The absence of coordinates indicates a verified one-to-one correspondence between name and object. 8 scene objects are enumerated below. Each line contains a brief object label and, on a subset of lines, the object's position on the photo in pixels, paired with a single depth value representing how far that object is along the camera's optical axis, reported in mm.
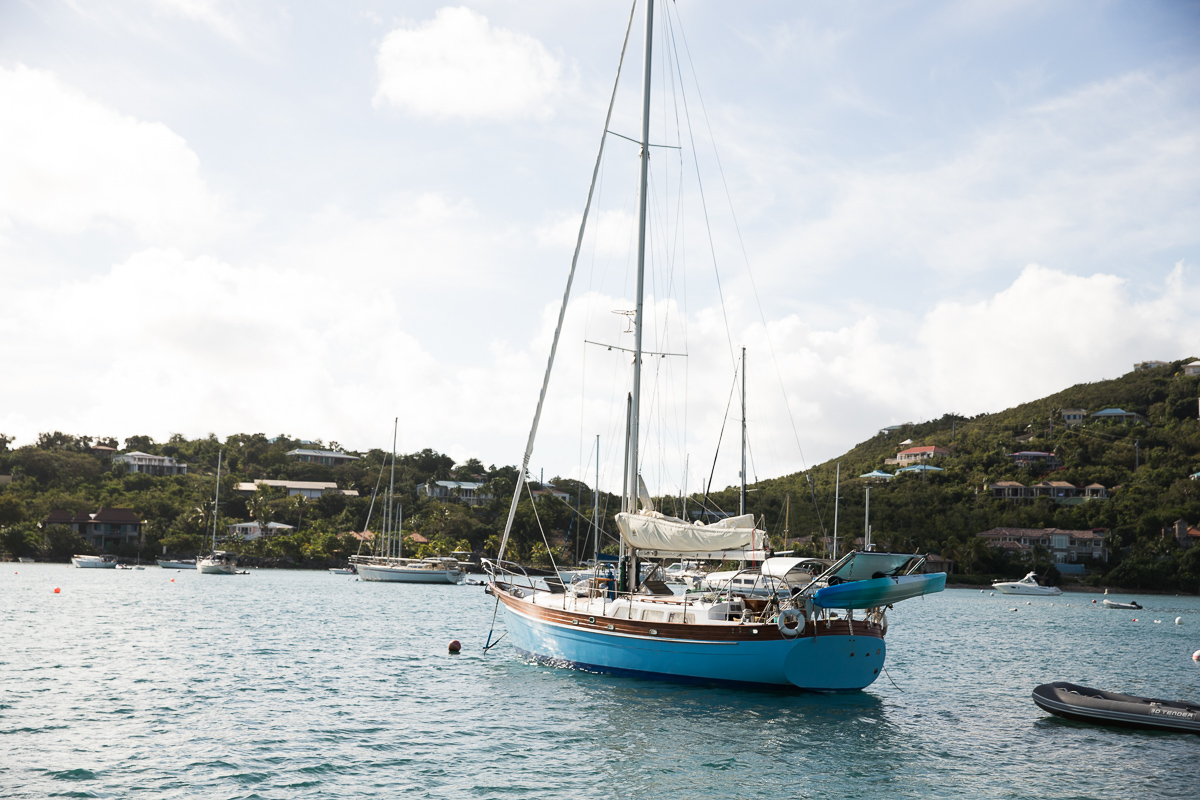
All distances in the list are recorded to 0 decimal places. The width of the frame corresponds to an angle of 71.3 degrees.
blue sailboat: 19578
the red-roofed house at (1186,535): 92562
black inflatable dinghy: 18031
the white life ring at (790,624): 19312
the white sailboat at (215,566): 89125
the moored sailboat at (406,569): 85688
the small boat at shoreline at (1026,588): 82312
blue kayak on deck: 19094
